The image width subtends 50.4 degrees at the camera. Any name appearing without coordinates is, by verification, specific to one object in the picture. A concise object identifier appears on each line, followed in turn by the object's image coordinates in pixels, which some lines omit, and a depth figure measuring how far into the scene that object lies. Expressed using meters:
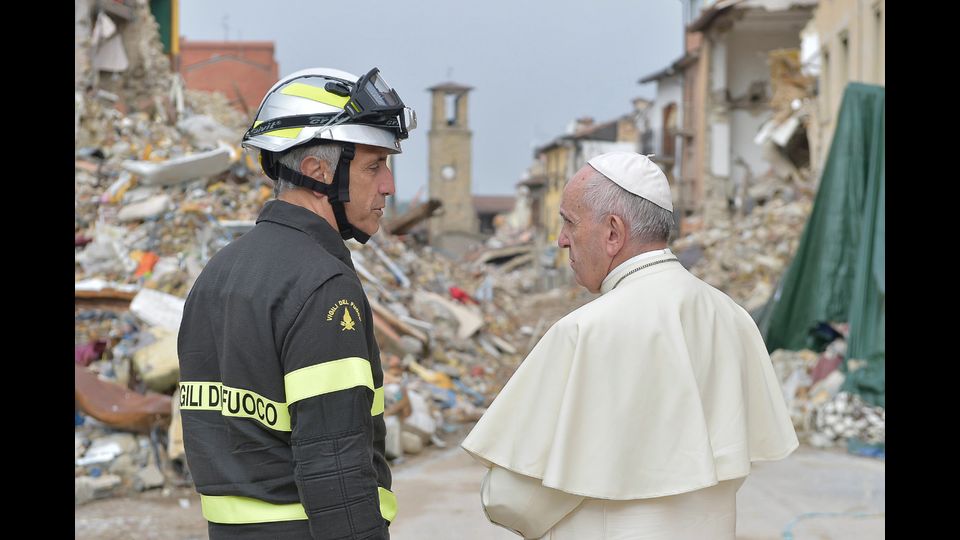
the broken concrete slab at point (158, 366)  8.35
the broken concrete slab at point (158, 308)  9.77
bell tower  62.53
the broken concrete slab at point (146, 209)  13.87
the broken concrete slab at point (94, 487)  7.48
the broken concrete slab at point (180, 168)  14.81
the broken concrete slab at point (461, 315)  16.29
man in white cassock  2.47
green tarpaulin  10.38
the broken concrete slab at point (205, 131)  19.53
